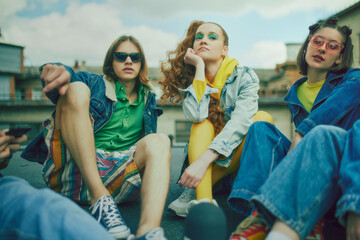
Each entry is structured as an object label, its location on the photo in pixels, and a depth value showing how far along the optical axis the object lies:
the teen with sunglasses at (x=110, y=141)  1.32
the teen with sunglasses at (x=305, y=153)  1.00
